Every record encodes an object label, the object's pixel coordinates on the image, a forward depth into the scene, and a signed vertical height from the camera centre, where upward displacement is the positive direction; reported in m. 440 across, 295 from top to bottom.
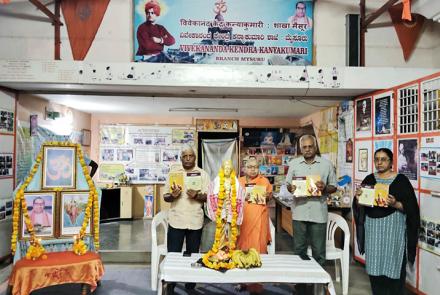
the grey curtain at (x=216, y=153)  6.55 -0.04
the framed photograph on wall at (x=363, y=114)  3.73 +0.44
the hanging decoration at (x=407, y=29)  3.76 +1.42
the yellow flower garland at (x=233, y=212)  2.52 -0.48
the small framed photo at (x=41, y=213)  2.92 -0.57
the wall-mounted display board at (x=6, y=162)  3.63 -0.15
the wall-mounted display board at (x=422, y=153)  2.68 -0.01
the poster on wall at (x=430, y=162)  2.65 -0.08
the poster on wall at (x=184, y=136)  6.56 +0.29
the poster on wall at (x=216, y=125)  6.53 +0.51
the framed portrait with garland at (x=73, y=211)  3.02 -0.57
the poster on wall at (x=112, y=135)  6.45 +0.30
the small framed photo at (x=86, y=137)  5.91 +0.24
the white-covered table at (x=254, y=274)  2.13 -0.82
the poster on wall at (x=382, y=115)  3.38 +0.39
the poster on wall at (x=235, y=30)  3.80 +1.41
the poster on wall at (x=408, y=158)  2.94 -0.05
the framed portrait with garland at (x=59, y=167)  3.01 -0.16
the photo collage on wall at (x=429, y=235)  2.66 -0.69
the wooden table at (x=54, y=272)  2.51 -0.97
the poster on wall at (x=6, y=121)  3.63 +0.31
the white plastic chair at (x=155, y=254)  3.08 -0.99
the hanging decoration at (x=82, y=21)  3.70 +1.46
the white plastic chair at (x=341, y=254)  3.04 -0.96
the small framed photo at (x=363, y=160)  3.73 -0.09
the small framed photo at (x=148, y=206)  6.36 -1.08
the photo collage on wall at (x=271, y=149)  6.54 +0.05
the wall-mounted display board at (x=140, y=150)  6.45 +0.00
